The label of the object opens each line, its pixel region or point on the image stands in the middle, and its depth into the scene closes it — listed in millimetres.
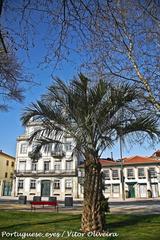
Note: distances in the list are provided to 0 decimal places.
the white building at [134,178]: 31979
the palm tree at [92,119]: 6710
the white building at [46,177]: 34973
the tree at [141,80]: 5972
